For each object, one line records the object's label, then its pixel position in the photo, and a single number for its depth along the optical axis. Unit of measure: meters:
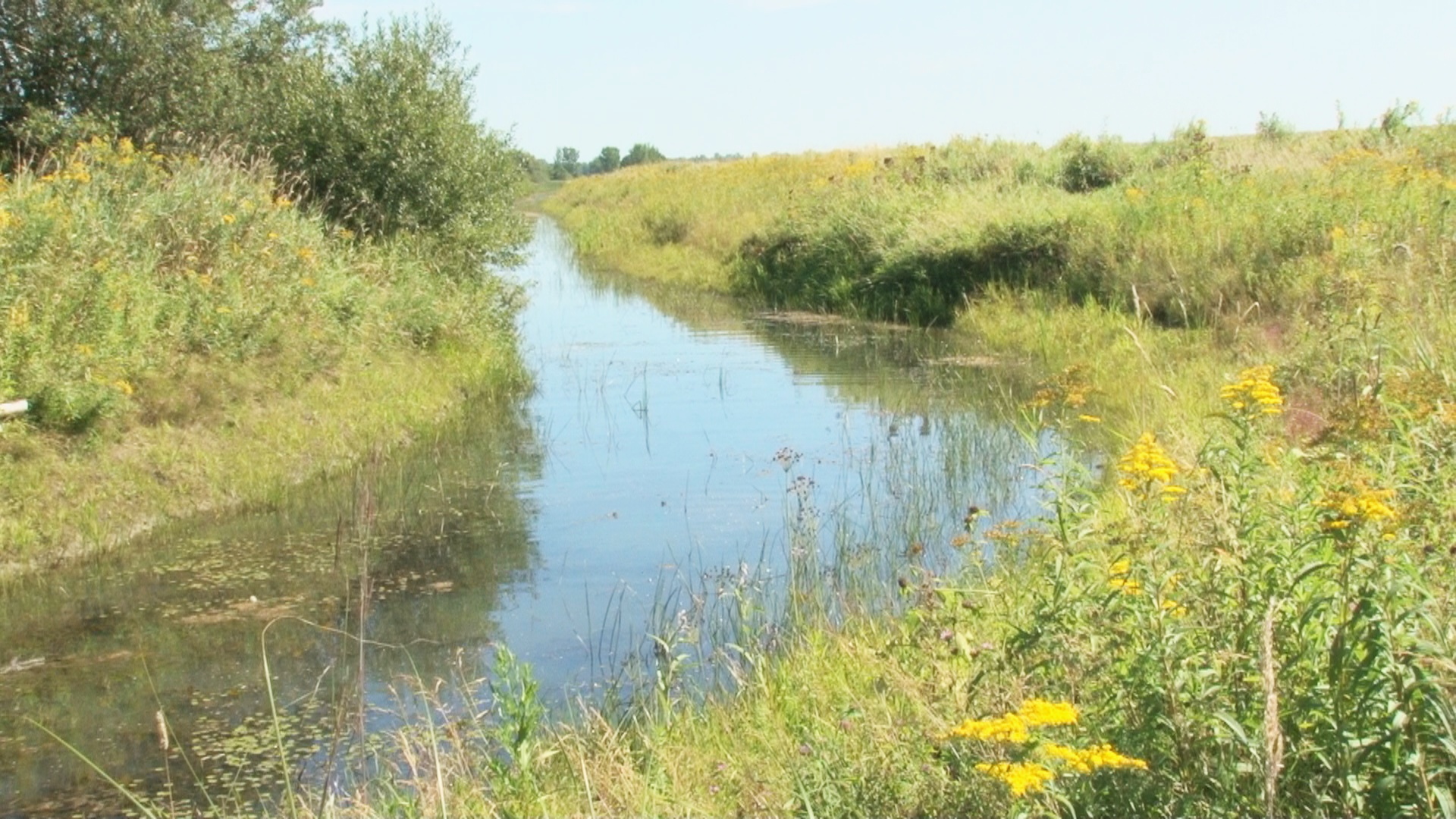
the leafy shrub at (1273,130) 26.02
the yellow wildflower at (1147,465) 3.94
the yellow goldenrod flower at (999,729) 3.13
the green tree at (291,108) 16.17
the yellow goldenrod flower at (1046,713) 3.15
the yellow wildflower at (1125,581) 3.86
